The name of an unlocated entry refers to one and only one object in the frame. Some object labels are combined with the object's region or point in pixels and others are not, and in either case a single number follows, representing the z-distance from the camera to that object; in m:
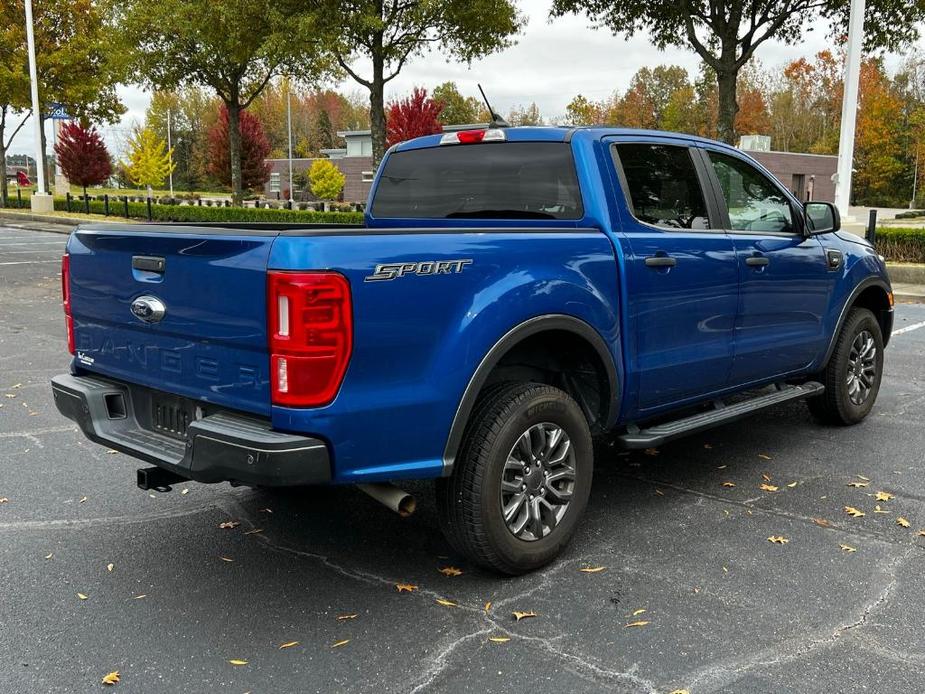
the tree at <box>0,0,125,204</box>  35.56
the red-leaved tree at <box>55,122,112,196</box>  45.25
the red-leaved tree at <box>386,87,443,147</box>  49.53
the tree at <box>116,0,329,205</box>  21.67
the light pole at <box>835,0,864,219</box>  16.39
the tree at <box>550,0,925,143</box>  20.66
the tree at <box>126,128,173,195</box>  52.94
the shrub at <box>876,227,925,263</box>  16.50
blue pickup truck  3.06
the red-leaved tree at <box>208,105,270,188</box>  53.62
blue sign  33.16
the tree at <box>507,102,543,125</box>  106.74
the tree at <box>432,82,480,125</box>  92.50
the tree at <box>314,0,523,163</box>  21.39
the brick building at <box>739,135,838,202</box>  50.03
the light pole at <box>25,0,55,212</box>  31.37
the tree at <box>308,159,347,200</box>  59.59
